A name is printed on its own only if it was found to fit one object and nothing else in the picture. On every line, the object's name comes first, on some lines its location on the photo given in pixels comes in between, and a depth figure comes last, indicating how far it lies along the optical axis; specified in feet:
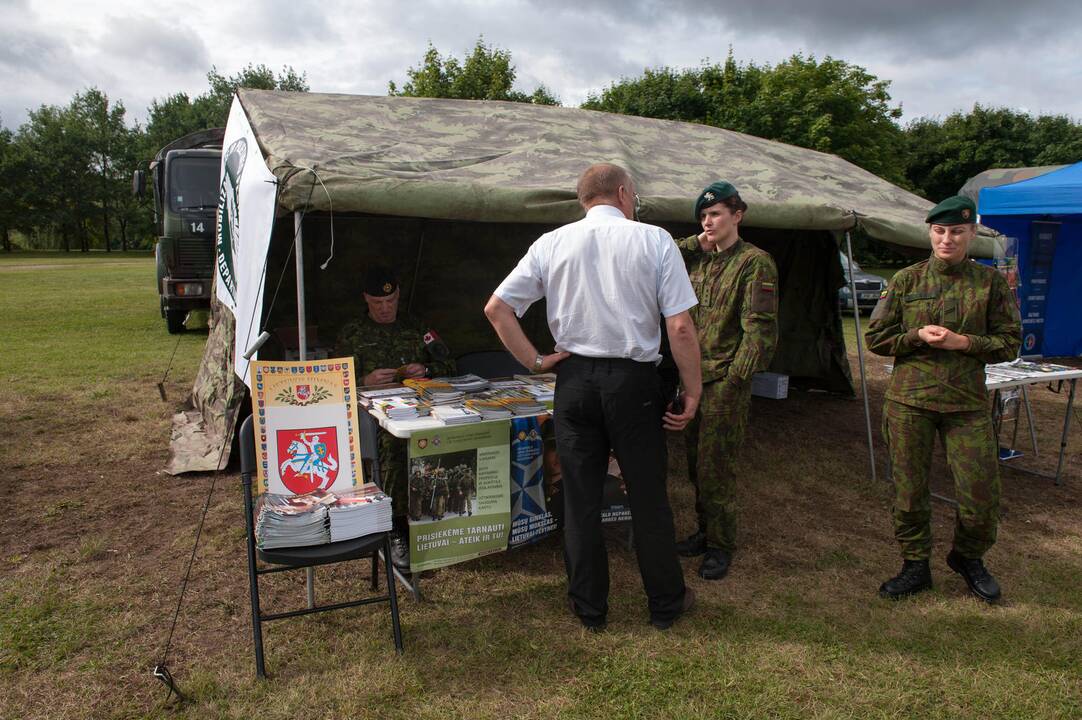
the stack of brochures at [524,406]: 11.67
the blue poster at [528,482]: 11.60
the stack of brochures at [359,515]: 9.11
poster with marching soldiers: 10.52
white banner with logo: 12.11
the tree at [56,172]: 147.13
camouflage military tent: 12.10
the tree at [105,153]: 156.15
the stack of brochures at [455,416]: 10.71
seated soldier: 13.79
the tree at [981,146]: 104.42
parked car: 47.47
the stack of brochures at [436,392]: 11.98
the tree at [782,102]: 71.46
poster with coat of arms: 9.82
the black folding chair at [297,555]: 8.80
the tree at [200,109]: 135.95
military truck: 31.63
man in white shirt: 8.97
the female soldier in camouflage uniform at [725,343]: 11.07
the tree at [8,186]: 140.46
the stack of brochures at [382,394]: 11.94
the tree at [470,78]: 75.10
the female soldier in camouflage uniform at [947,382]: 10.26
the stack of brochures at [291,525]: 8.79
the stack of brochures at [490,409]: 11.19
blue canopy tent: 32.40
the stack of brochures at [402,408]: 10.84
